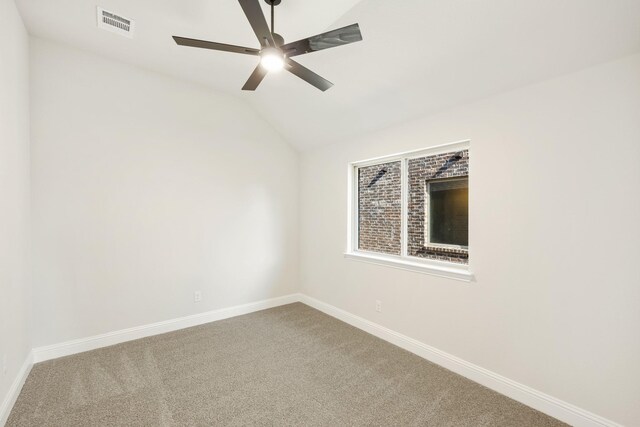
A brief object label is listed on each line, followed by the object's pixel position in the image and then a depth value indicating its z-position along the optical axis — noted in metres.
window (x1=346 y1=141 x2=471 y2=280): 2.80
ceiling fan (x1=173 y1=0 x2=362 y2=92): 1.60
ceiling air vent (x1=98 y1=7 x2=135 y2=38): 2.32
